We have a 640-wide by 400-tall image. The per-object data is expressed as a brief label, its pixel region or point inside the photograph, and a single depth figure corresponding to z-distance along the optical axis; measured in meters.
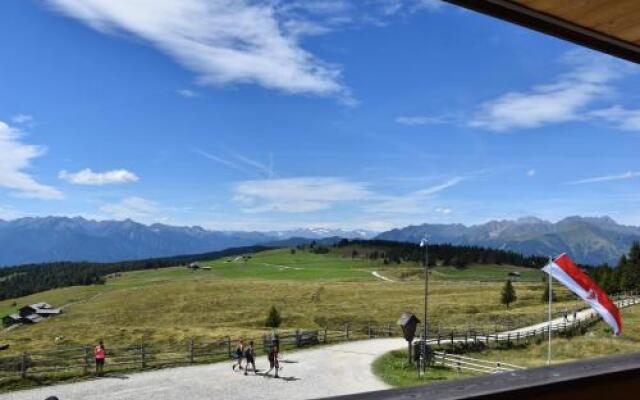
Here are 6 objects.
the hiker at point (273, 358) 21.59
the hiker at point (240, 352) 22.59
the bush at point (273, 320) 51.66
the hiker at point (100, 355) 20.98
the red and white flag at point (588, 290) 16.31
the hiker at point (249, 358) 22.58
